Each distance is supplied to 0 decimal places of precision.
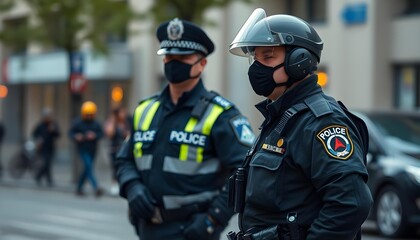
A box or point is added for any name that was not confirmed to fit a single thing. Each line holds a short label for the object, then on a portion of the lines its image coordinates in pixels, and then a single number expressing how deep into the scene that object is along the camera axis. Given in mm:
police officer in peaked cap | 5285
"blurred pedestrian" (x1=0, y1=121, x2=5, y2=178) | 26156
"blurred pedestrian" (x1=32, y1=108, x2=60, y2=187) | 22281
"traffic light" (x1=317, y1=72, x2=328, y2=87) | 21250
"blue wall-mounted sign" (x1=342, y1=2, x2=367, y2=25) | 21706
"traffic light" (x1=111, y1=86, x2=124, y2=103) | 30392
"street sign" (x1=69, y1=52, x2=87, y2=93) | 21722
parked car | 11688
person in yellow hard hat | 19328
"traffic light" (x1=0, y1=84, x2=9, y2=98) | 32662
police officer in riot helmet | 3494
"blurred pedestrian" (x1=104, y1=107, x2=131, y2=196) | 18734
